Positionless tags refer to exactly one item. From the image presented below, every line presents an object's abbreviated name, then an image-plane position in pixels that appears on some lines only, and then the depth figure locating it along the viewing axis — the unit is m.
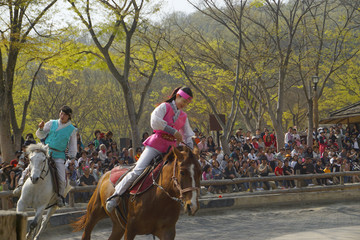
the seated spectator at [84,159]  16.33
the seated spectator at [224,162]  17.68
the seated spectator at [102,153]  18.00
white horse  8.85
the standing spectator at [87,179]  14.88
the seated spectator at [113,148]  19.62
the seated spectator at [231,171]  17.06
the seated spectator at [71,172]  15.24
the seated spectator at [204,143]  20.05
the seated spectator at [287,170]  18.23
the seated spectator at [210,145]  21.36
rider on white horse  9.48
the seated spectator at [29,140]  14.83
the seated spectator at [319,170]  19.09
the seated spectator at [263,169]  18.08
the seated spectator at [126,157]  17.71
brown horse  5.96
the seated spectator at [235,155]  19.35
